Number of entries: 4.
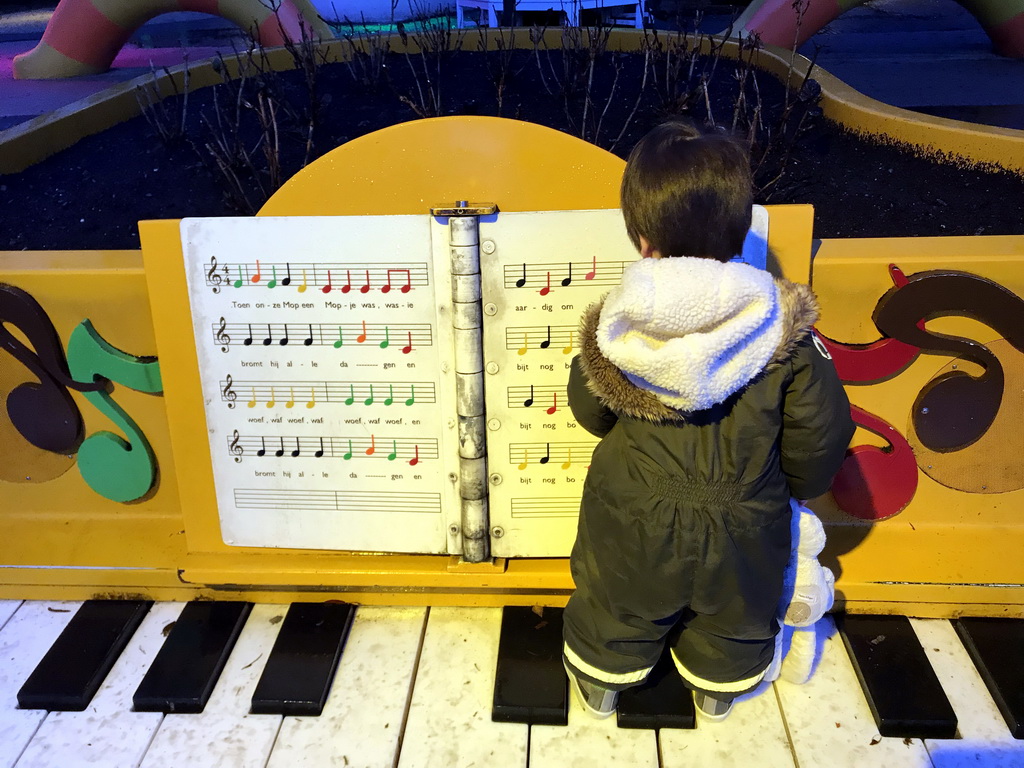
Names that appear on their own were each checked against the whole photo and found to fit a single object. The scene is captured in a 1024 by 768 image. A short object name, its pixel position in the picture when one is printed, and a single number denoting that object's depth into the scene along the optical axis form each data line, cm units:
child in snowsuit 123
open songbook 168
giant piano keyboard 160
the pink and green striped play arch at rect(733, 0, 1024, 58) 438
